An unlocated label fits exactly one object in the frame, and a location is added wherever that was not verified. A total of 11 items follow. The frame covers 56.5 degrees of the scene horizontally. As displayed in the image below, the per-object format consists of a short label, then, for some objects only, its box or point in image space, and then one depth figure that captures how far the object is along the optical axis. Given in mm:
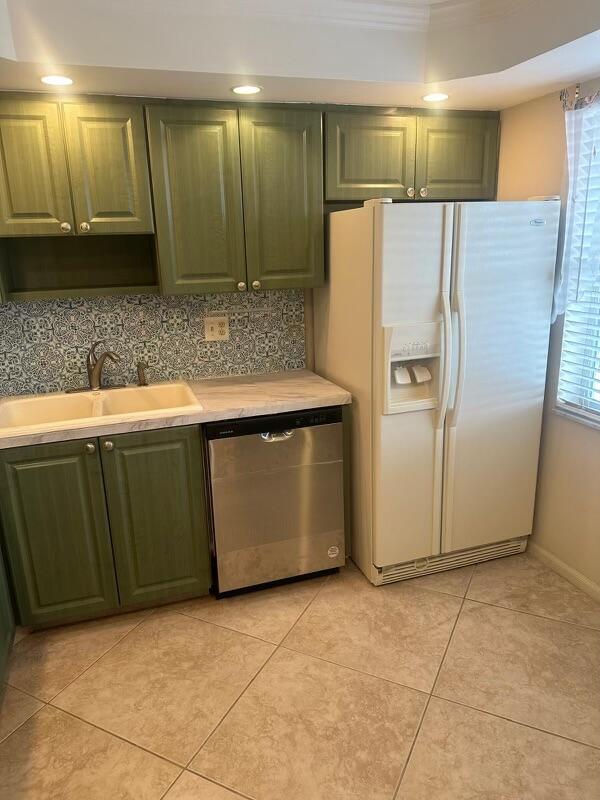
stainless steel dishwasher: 2373
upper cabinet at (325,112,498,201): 2553
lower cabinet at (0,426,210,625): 2168
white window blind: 2289
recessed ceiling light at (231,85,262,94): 2217
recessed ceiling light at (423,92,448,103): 2416
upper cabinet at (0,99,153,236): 2164
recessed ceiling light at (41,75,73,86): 2012
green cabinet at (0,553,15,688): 2033
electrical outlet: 2863
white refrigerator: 2283
